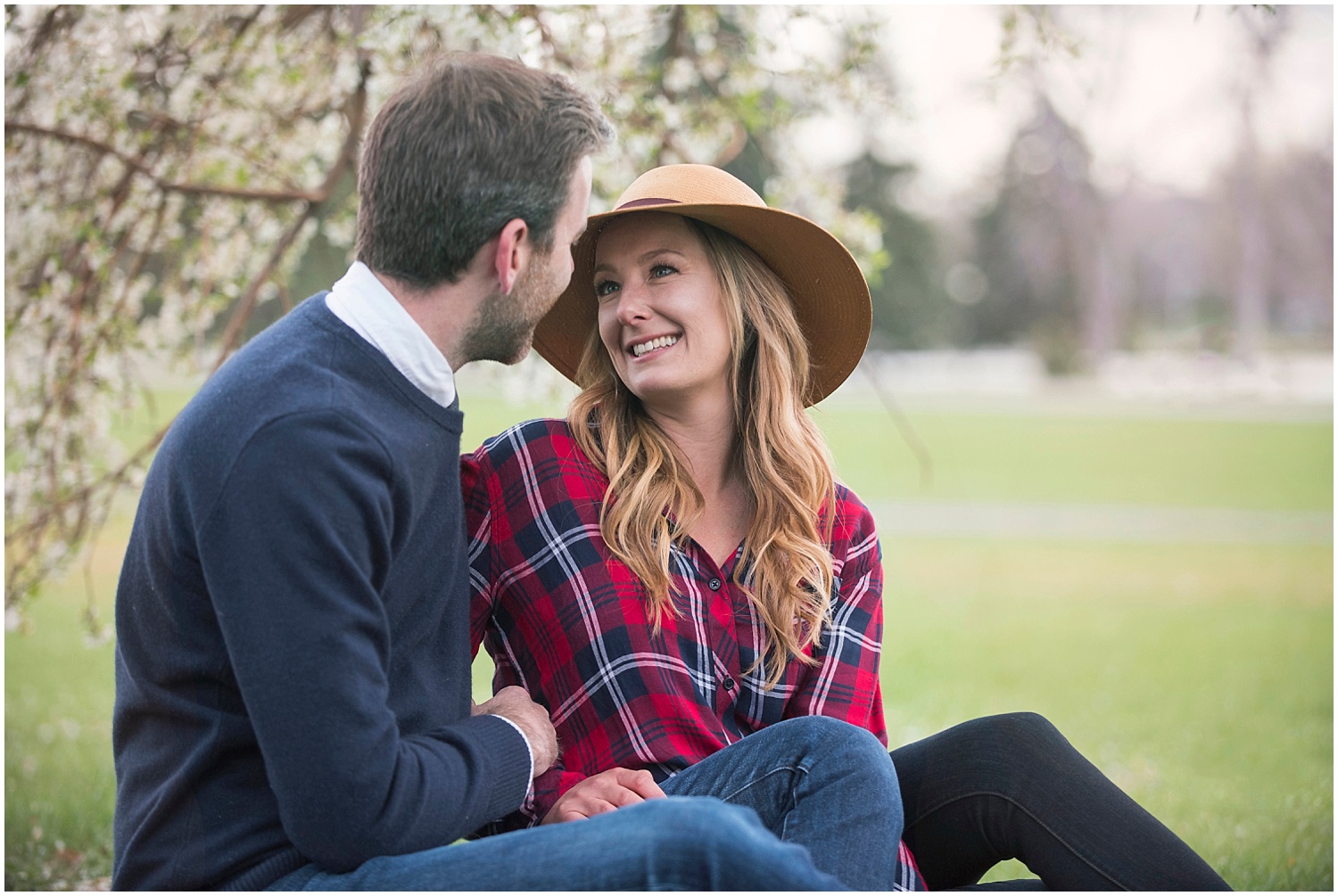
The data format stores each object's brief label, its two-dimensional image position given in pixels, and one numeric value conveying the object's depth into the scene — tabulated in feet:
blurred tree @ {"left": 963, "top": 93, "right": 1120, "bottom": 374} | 135.33
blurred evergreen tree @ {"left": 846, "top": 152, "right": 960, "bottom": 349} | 117.70
